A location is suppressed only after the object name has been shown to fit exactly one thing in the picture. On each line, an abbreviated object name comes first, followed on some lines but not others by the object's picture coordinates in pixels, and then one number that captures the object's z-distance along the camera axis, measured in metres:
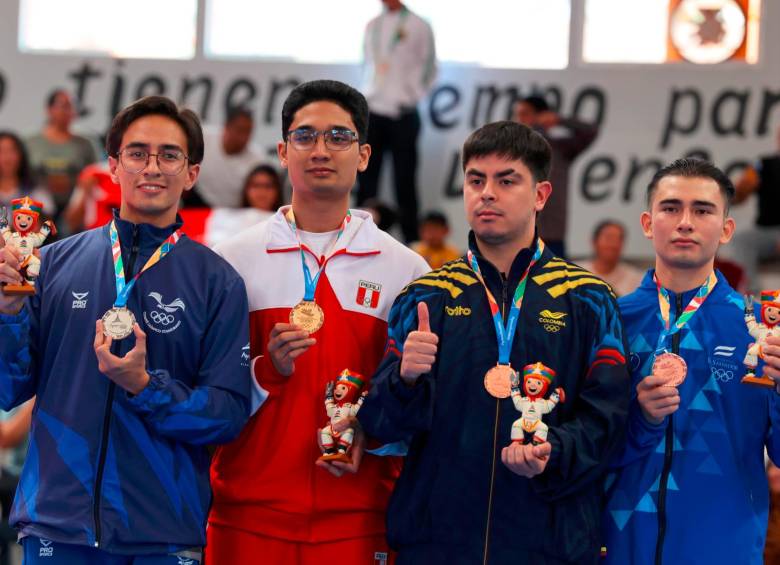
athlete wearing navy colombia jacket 7.19
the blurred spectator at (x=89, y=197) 18.42
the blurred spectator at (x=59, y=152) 21.83
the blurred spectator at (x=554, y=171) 18.61
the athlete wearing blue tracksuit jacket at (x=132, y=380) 7.10
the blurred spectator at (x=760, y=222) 21.77
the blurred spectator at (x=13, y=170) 19.12
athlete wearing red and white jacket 7.79
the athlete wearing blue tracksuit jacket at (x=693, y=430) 7.48
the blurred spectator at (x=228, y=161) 19.20
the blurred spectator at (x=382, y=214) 19.94
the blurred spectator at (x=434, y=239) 20.41
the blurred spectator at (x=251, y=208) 17.39
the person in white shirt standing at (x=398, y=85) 22.73
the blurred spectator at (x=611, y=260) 20.21
